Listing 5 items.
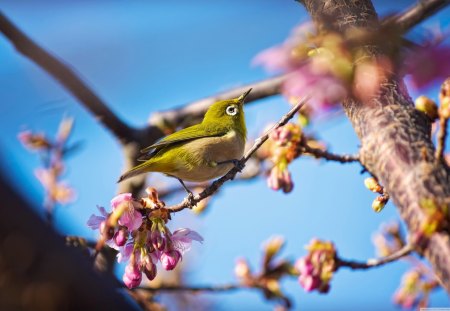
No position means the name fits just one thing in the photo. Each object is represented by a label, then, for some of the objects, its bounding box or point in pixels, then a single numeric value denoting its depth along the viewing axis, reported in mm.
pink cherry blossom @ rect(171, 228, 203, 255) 4652
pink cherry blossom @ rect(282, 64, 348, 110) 3182
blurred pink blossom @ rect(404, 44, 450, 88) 3002
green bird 6527
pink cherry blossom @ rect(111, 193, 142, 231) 4234
